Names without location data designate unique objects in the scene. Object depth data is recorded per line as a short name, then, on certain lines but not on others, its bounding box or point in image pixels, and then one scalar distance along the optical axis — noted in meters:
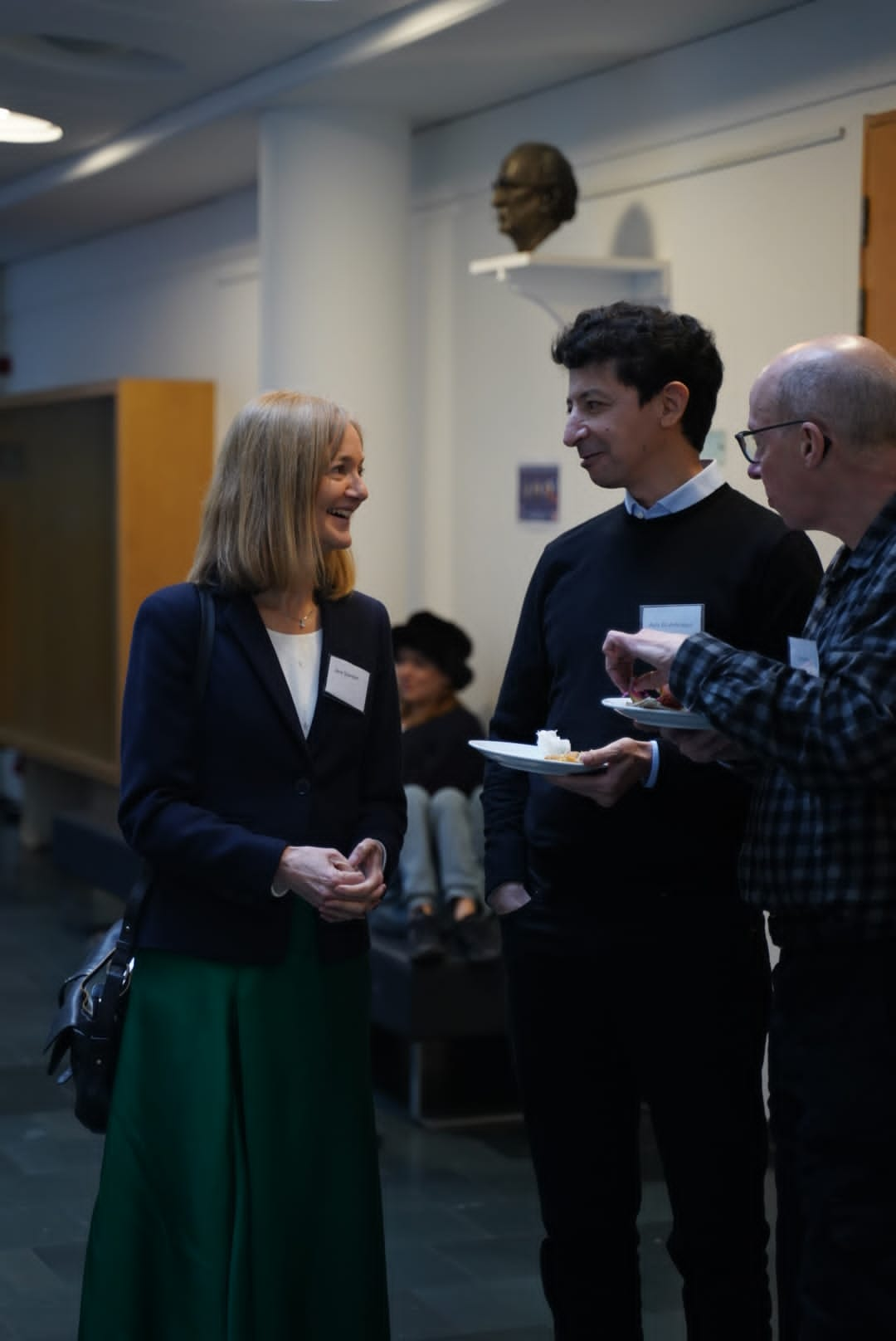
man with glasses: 2.11
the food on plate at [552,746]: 2.52
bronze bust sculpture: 5.18
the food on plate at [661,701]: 2.39
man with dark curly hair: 2.57
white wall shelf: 5.12
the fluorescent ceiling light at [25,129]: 6.52
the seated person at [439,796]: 5.09
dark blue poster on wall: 5.82
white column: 6.03
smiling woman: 2.62
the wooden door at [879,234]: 4.20
